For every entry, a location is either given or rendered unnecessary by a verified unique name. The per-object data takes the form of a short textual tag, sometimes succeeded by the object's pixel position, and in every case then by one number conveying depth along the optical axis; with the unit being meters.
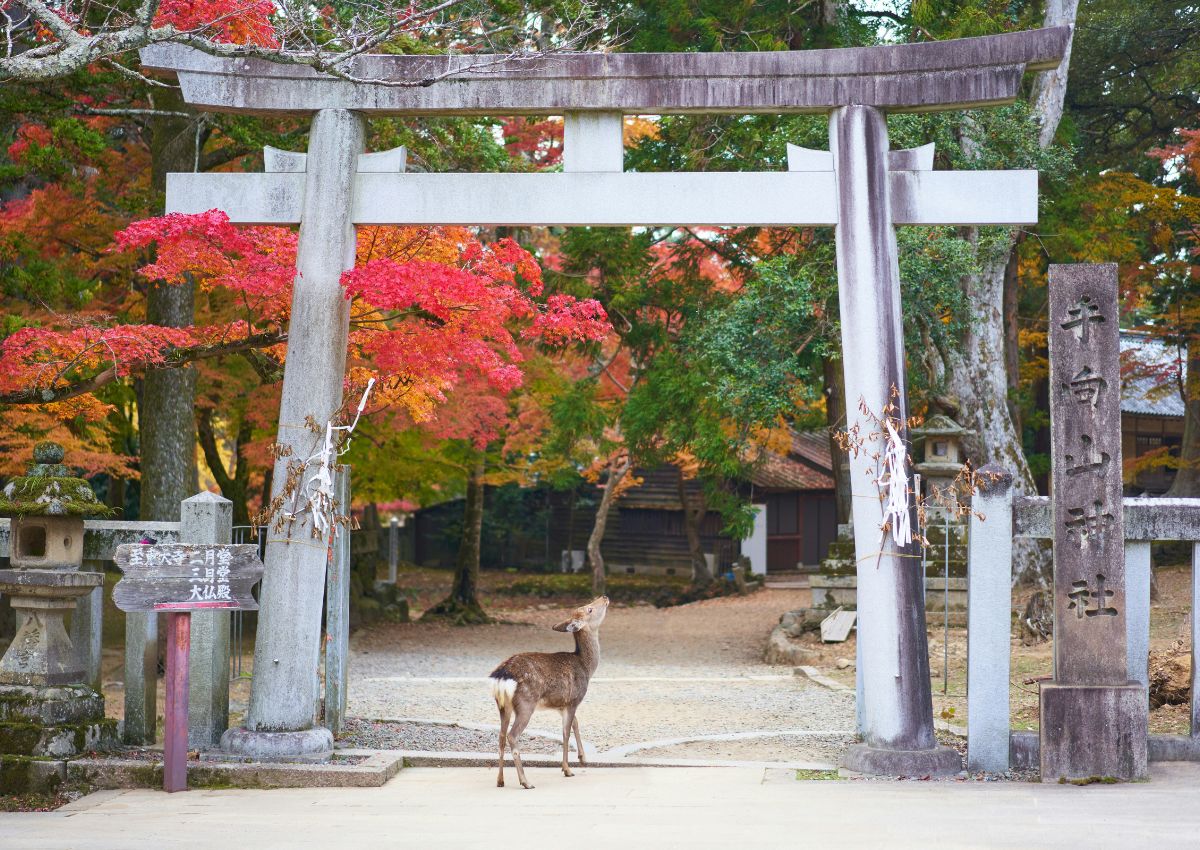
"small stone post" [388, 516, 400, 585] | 27.45
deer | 7.62
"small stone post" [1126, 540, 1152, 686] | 7.82
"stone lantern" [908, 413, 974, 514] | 18.06
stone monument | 7.52
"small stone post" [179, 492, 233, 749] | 8.45
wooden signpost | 7.53
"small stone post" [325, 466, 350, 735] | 8.95
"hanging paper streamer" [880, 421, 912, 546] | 8.09
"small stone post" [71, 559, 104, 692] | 8.52
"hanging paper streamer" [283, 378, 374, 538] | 8.41
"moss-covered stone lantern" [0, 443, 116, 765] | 7.90
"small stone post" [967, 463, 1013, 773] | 7.92
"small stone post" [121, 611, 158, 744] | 8.61
